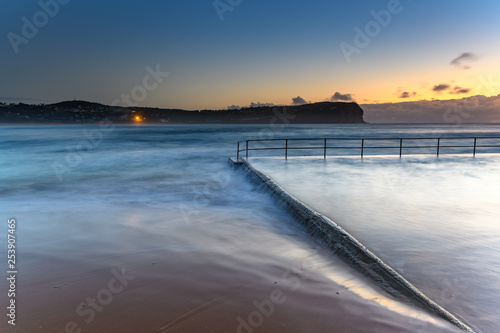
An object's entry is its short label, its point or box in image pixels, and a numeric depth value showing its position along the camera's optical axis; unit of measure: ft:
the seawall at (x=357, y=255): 10.46
